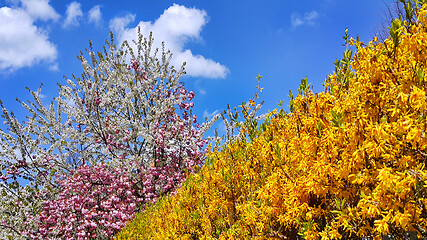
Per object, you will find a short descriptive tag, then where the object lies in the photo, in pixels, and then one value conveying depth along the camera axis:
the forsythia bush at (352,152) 2.11
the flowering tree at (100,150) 12.29
